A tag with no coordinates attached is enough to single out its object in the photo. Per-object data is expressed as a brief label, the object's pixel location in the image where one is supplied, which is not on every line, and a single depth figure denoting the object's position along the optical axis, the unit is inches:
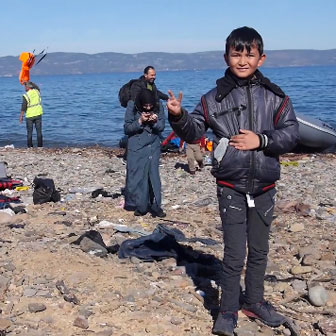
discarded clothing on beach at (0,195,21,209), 344.5
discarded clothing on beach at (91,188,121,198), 392.9
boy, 158.2
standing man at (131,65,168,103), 390.3
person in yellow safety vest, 696.4
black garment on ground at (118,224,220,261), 240.4
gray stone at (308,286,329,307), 196.5
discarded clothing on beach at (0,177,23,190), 412.6
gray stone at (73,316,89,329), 173.6
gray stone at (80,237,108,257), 244.2
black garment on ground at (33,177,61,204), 362.6
